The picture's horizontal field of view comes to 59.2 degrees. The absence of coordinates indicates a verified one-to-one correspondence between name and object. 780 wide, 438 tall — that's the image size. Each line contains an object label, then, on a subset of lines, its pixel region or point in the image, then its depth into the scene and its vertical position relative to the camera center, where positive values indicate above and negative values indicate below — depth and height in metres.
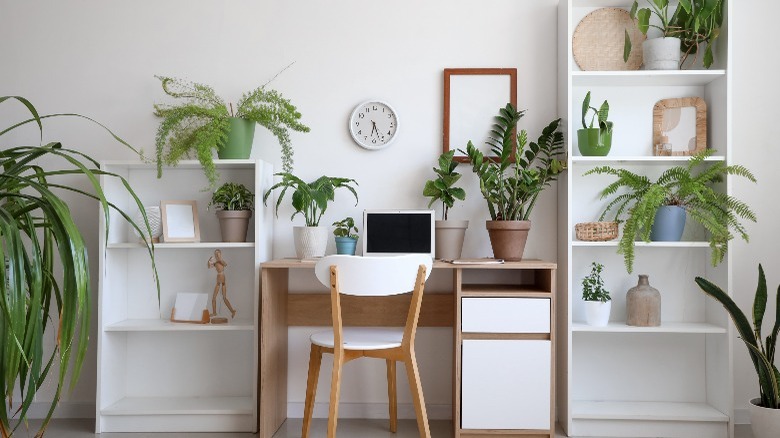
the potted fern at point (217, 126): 3.12 +0.45
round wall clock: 3.49 +0.50
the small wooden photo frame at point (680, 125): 3.38 +0.50
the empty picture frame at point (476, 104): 3.49 +0.61
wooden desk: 2.97 -0.54
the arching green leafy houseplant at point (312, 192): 3.19 +0.14
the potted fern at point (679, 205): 3.05 +0.09
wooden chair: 2.65 -0.29
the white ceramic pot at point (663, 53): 3.21 +0.81
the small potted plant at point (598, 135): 3.19 +0.42
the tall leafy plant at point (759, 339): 2.85 -0.48
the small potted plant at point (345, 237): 3.32 -0.07
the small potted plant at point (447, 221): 3.29 +0.01
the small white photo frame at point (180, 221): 3.28 +0.00
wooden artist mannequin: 3.35 -0.24
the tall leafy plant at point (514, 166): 3.25 +0.28
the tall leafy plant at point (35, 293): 1.60 -0.18
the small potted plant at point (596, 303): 3.21 -0.37
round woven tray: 3.42 +0.92
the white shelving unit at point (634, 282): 3.30 -0.30
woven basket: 3.21 -0.03
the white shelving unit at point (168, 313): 3.49 -0.48
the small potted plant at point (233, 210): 3.28 +0.05
